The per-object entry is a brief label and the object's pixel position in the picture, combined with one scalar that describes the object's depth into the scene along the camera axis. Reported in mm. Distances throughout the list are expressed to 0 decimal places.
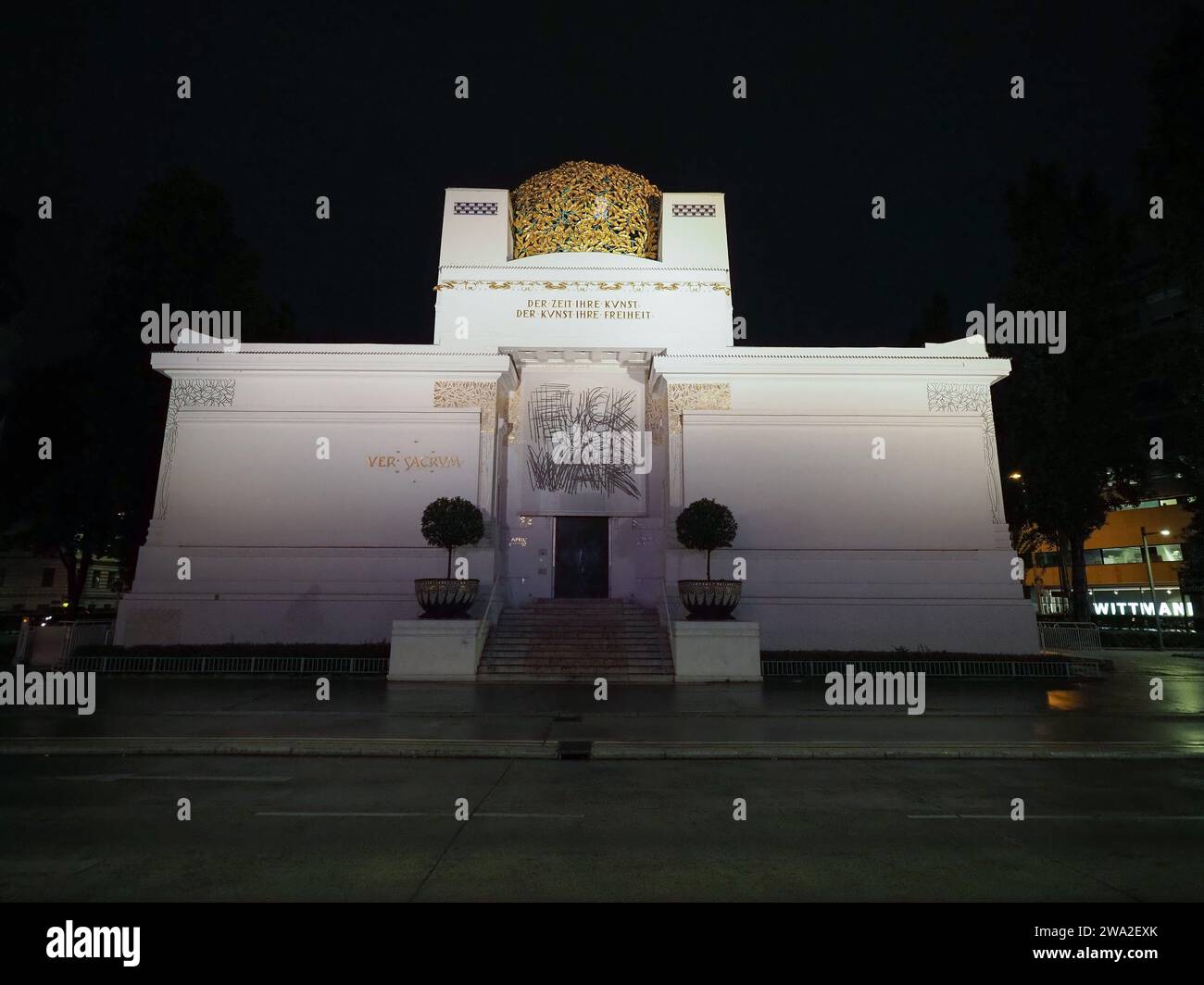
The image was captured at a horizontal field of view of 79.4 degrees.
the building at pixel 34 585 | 44031
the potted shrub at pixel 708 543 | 17312
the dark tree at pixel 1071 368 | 26406
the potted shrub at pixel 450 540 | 17109
